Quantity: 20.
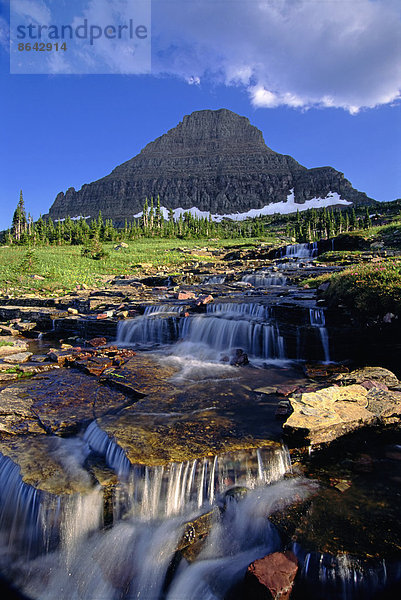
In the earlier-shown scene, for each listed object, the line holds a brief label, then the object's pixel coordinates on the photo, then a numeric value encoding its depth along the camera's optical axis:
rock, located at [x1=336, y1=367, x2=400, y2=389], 7.67
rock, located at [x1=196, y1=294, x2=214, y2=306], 16.22
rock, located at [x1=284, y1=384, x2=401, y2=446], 5.49
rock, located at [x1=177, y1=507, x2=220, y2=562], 4.34
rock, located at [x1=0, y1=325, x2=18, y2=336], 15.01
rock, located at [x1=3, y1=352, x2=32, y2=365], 10.41
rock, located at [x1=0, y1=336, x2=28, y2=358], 11.57
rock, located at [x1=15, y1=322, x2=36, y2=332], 15.42
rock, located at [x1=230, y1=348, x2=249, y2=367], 10.37
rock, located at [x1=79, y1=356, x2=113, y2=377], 9.47
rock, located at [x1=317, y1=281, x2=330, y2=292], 16.16
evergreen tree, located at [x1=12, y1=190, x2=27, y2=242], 79.75
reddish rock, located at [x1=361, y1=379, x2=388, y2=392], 7.18
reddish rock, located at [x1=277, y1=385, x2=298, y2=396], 7.69
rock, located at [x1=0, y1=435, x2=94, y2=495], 4.75
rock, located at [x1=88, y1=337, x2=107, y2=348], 12.77
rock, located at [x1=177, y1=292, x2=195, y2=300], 19.28
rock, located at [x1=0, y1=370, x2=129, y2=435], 6.45
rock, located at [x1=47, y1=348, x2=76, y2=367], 10.52
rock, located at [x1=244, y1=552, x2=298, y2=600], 3.48
